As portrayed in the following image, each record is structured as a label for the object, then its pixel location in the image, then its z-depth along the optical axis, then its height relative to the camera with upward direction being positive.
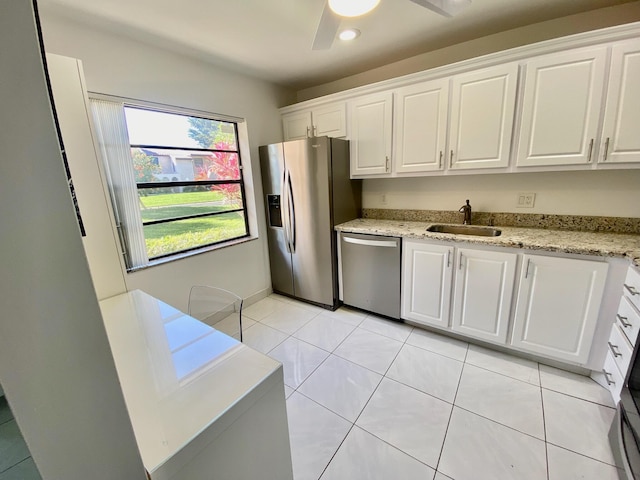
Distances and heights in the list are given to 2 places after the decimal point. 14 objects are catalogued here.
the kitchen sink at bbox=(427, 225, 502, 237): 2.29 -0.48
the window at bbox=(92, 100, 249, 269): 2.01 +0.09
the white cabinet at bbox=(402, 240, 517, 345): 1.98 -0.87
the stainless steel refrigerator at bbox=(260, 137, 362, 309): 2.59 -0.25
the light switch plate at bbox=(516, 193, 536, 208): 2.25 -0.22
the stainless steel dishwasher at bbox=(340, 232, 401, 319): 2.44 -0.86
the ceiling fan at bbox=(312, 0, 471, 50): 1.30 +0.83
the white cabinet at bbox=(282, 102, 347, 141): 2.75 +0.64
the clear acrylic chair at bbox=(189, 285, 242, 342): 1.95 -0.88
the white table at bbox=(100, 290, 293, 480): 0.71 -0.64
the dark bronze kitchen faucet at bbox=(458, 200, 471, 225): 2.43 -0.32
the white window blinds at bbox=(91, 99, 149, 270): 1.90 +0.12
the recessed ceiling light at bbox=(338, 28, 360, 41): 1.98 +1.08
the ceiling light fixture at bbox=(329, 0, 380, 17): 1.30 +0.84
